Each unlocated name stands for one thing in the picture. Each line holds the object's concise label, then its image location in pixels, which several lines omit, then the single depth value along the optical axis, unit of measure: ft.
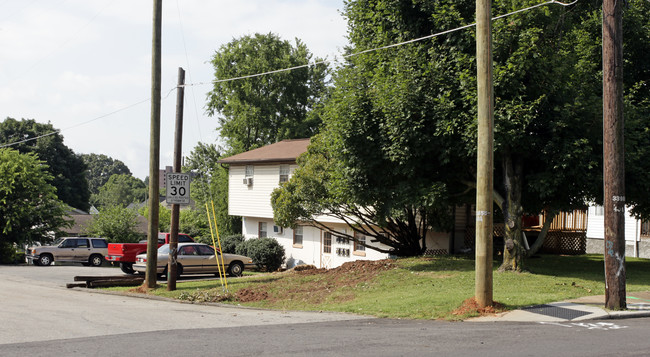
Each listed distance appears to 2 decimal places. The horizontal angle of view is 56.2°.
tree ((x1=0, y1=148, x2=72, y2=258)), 123.24
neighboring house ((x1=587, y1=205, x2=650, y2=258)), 93.35
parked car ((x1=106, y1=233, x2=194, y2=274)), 93.56
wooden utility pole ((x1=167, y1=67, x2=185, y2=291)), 63.80
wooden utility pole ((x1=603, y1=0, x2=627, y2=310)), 39.32
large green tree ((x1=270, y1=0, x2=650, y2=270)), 54.24
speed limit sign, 63.36
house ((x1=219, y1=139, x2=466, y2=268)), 102.73
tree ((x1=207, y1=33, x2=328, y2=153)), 171.94
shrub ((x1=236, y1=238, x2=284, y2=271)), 109.70
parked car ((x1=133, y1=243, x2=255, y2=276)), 83.41
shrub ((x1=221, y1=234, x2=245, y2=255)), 120.57
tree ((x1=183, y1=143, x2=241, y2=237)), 149.38
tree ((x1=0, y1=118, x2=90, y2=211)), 207.62
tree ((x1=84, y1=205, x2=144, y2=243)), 145.89
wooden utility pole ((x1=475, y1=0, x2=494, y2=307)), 39.81
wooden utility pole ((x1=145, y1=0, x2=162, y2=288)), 64.28
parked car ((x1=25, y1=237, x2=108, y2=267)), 118.42
